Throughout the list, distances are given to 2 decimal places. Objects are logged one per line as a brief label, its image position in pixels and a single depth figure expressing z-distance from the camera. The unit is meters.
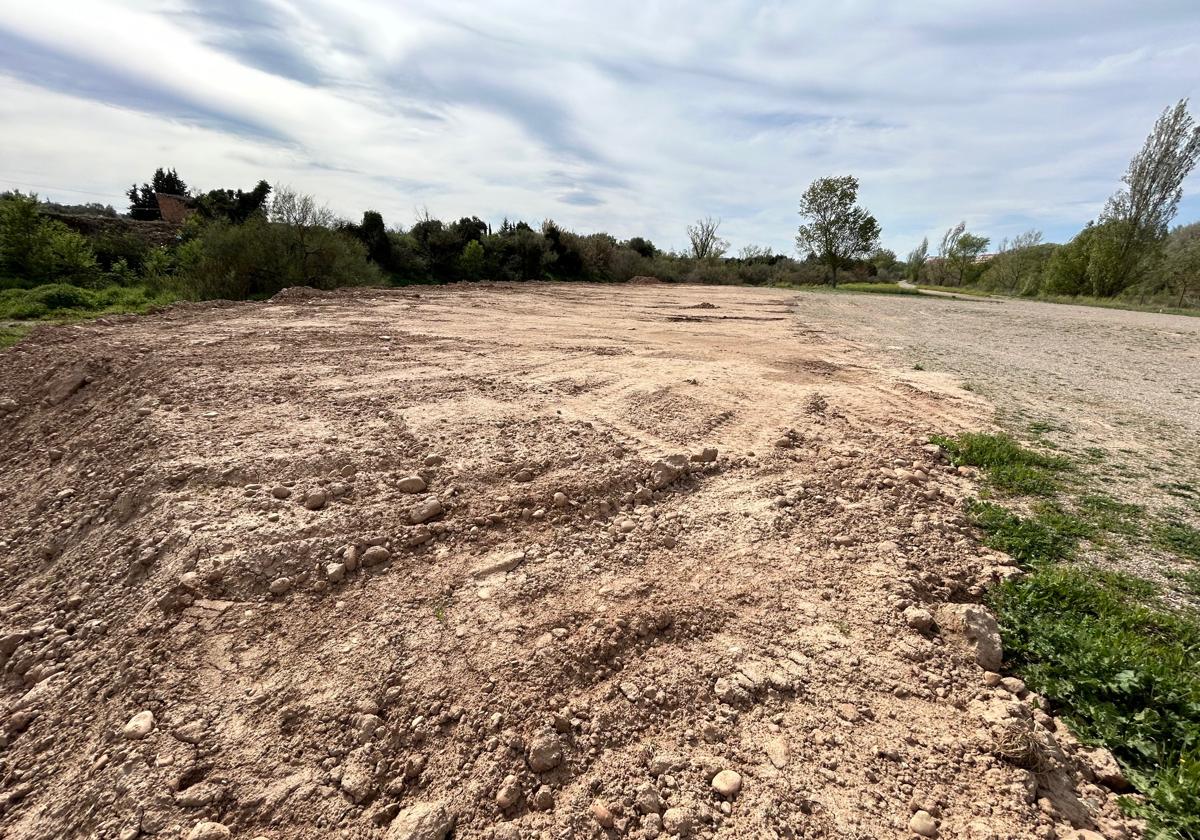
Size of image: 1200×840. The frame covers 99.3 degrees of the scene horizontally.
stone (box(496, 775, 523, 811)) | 1.56
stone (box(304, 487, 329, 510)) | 2.82
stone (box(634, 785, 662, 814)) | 1.54
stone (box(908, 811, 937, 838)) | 1.46
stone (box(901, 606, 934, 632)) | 2.19
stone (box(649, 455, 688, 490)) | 3.28
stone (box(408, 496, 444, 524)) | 2.81
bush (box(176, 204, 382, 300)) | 13.41
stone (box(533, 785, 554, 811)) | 1.56
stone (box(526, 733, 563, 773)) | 1.65
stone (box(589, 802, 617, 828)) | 1.51
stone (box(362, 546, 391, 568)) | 2.51
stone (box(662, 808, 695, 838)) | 1.47
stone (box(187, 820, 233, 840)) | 1.47
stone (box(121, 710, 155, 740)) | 1.71
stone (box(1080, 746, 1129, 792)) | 1.61
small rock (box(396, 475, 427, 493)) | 3.03
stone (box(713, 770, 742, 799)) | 1.57
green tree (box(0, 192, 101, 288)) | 13.51
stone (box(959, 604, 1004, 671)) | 2.04
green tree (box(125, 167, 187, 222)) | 30.69
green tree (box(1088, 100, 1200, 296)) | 23.66
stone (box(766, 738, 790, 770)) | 1.66
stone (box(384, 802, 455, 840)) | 1.48
